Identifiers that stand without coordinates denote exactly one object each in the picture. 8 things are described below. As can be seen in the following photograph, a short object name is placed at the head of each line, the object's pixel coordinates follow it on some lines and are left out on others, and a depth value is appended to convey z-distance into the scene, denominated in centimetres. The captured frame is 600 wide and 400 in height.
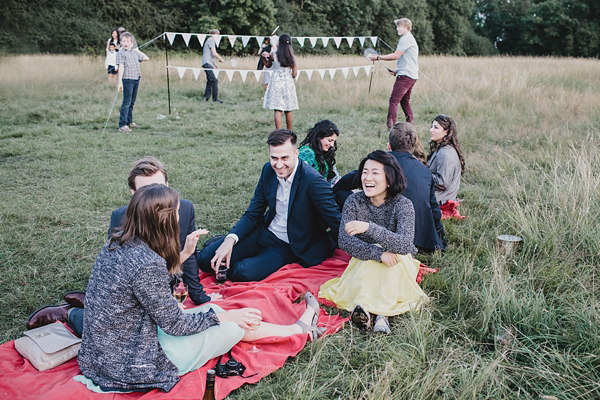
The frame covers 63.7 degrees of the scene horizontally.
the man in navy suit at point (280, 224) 408
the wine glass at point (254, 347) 310
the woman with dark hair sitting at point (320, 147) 508
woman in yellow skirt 346
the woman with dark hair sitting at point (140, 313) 243
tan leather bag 290
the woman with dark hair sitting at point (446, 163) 539
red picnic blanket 266
